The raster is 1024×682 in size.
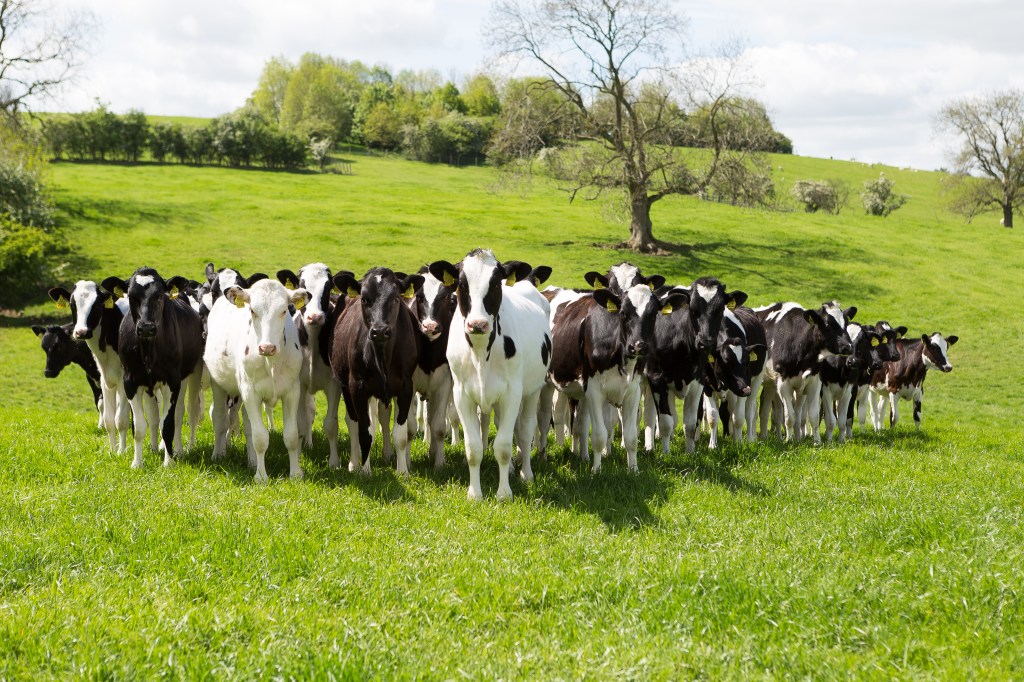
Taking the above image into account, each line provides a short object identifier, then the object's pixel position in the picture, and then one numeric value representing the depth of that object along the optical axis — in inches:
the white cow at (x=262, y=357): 392.5
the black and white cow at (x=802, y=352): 563.5
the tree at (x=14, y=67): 1496.1
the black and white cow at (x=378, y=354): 396.8
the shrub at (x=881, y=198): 2898.6
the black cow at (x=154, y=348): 418.6
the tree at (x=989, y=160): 2613.2
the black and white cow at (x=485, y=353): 366.0
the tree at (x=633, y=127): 1441.9
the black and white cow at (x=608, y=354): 424.5
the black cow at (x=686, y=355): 488.7
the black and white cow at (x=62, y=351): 584.1
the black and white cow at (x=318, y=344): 448.5
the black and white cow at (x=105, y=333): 434.0
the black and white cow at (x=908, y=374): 721.0
